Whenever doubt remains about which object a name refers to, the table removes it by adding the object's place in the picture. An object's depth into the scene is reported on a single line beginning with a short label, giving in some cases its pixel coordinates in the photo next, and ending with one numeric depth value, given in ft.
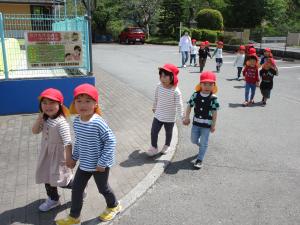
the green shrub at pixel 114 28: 92.95
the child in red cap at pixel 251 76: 22.22
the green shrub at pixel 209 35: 79.58
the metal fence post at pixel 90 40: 19.57
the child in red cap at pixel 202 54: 35.29
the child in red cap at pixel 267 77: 22.24
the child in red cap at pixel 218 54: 35.43
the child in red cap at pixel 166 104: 12.59
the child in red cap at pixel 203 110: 12.11
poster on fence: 18.53
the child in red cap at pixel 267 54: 23.10
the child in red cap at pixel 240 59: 30.88
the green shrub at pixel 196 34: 80.72
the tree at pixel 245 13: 100.42
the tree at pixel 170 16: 90.10
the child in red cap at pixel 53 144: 9.03
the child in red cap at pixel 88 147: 8.30
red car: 79.65
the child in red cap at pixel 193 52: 39.90
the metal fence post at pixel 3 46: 17.58
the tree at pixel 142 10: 89.68
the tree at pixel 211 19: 86.83
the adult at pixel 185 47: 39.19
